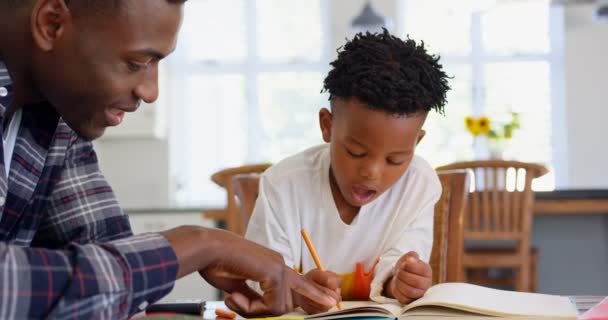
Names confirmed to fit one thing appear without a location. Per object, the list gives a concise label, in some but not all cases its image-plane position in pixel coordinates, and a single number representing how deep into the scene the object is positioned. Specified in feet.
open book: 3.47
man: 2.28
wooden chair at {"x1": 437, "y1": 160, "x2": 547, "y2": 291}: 10.66
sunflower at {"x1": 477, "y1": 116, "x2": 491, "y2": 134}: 13.25
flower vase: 13.91
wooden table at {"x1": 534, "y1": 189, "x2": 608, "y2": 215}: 10.73
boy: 4.66
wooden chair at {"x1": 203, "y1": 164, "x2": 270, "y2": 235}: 7.64
